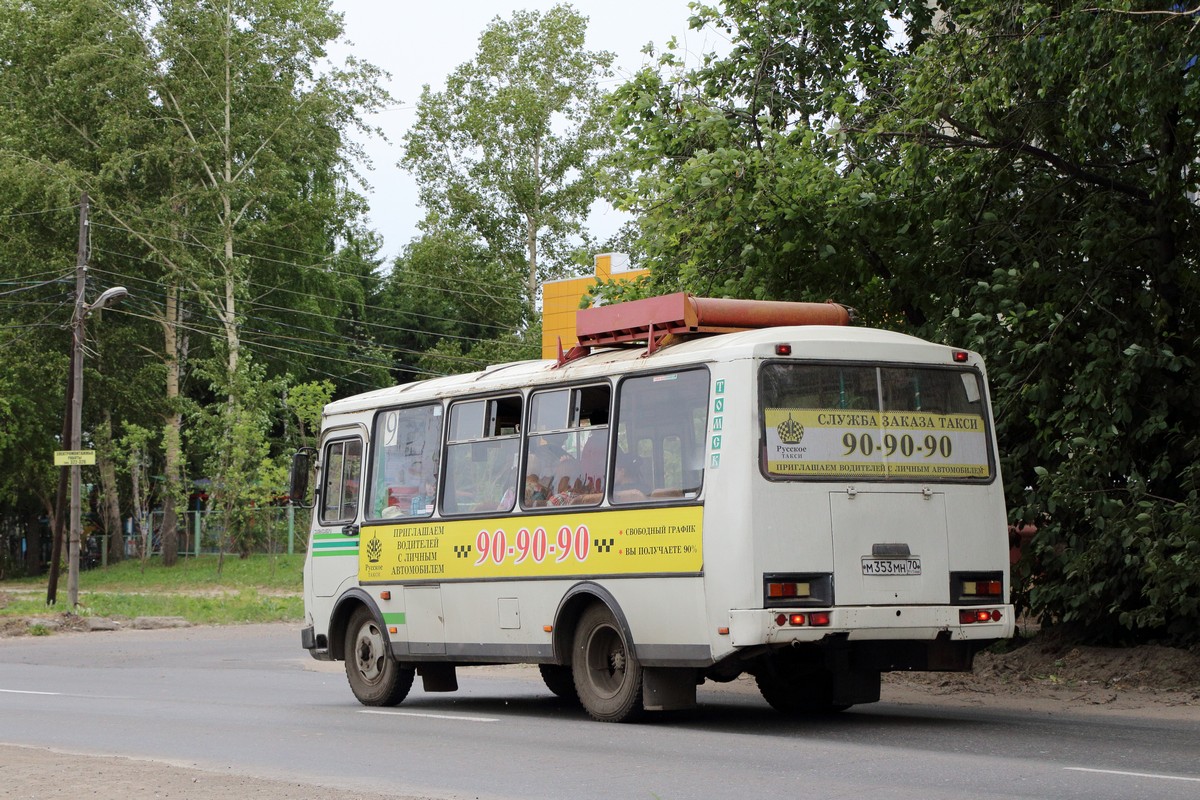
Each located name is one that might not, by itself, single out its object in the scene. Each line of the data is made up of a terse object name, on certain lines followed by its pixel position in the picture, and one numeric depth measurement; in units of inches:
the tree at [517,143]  2324.1
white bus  469.1
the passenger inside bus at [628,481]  506.3
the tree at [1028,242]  597.9
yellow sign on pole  1328.7
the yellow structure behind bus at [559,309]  1763.0
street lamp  1391.5
